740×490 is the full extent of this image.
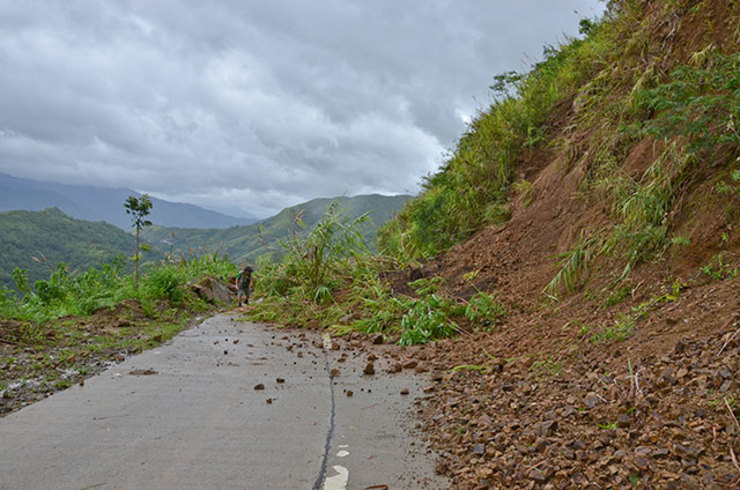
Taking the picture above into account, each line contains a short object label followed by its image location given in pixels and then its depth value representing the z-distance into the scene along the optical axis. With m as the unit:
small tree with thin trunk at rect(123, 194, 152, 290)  9.80
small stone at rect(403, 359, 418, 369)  4.37
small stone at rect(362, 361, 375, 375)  4.35
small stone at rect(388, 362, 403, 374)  4.32
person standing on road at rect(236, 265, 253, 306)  10.42
